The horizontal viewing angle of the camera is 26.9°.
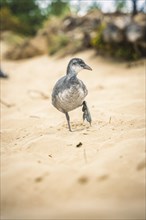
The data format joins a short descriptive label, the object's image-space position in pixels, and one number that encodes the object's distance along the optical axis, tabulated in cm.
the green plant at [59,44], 1514
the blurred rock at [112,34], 977
